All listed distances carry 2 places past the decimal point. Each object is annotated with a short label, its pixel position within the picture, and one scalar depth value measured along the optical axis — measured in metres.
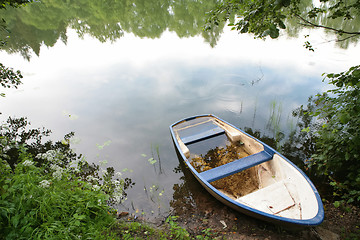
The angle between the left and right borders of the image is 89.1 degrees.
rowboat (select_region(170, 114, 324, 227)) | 3.44
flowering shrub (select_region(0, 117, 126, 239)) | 2.23
